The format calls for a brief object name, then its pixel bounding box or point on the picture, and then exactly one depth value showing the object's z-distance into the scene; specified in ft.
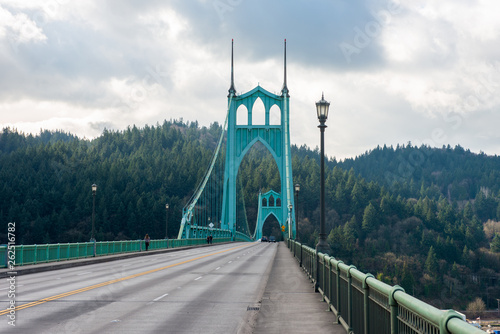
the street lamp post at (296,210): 169.15
